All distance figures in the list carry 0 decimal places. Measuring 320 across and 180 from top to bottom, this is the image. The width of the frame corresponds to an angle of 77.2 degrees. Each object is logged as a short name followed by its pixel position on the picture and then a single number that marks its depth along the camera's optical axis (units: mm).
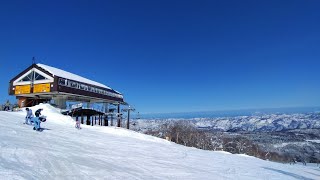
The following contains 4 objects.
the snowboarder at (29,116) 16029
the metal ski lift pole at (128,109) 33760
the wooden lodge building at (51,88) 26444
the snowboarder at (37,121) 14108
